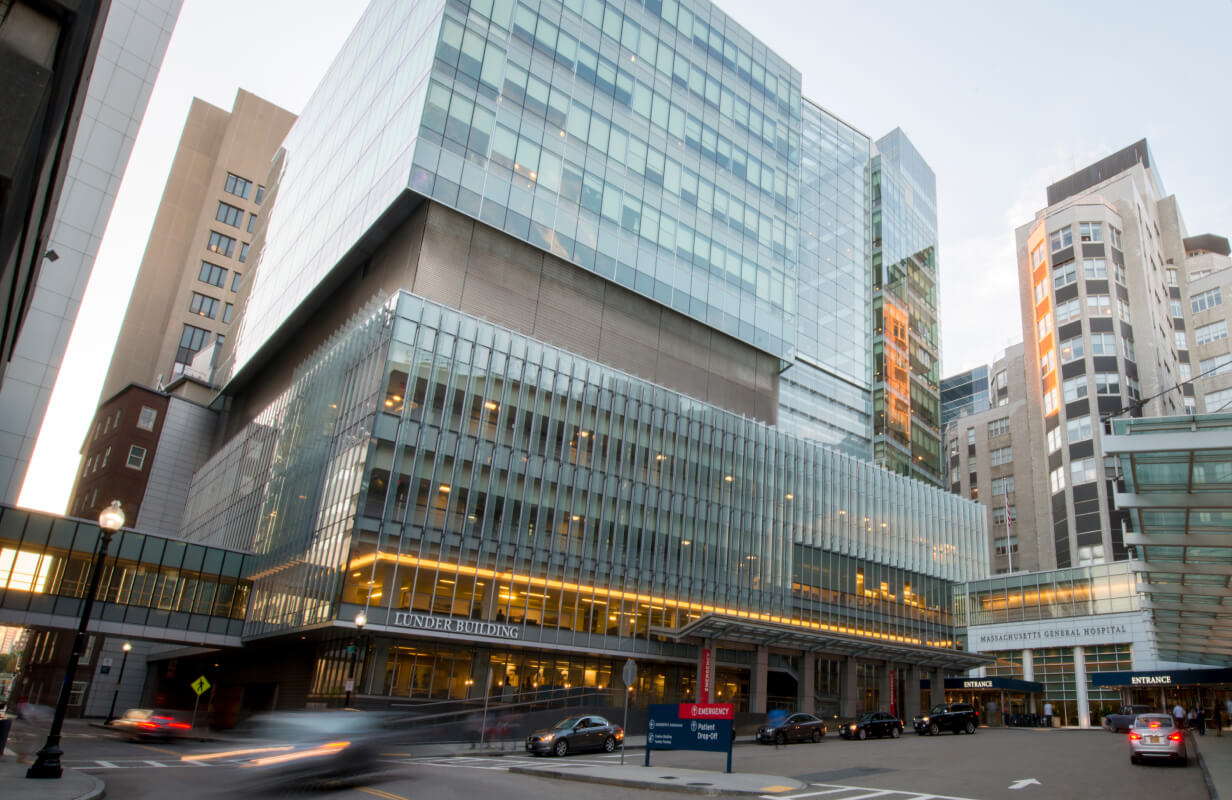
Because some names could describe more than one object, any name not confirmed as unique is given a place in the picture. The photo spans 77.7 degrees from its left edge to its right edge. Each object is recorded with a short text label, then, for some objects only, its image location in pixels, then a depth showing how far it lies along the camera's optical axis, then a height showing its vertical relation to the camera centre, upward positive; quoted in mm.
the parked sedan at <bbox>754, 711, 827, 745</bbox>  35875 -3072
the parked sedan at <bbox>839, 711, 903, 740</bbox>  39250 -2773
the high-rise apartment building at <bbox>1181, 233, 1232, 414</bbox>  87188 +42749
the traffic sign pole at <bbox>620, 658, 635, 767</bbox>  25508 -810
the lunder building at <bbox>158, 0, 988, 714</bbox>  40344 +14291
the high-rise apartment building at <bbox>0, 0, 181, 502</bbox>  32875 +17155
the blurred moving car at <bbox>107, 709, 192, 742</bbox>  30578 -4770
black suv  42344 -2320
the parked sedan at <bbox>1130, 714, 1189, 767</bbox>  23750 -1268
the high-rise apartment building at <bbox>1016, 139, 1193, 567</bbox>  75250 +35981
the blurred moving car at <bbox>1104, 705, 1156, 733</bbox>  44684 -1418
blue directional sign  22688 -2161
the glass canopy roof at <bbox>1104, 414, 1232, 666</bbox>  15875 +4378
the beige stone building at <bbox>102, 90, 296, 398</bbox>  92500 +44388
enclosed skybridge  39844 +889
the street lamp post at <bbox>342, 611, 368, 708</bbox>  31403 -1045
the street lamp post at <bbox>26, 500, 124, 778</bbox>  16047 -1852
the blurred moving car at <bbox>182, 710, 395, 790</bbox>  14391 -2466
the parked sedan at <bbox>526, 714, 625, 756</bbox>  28156 -3409
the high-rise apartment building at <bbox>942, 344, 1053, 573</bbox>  86638 +25628
